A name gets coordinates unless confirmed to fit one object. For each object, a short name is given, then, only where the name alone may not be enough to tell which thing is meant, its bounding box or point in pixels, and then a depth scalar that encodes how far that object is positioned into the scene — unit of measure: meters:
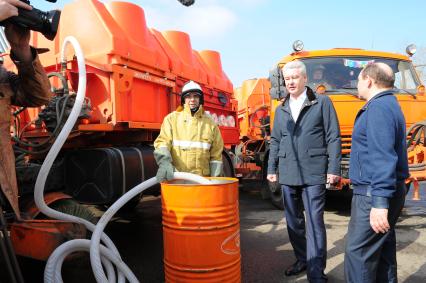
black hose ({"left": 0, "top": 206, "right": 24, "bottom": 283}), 2.00
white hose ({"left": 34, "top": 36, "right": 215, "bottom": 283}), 2.52
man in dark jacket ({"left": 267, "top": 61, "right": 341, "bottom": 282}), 3.09
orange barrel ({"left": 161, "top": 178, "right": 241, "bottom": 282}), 2.62
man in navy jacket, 2.15
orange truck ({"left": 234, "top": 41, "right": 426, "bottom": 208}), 5.37
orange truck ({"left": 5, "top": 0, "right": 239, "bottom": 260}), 3.54
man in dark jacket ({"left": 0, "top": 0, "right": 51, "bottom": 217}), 2.20
